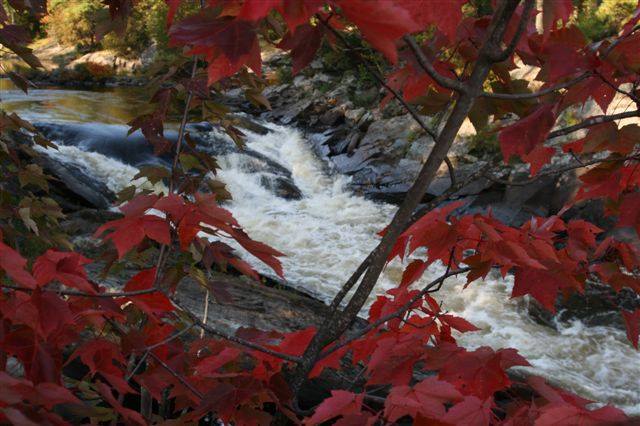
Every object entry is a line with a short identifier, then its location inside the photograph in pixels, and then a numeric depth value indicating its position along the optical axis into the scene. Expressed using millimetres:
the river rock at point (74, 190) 5859
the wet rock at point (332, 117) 11234
